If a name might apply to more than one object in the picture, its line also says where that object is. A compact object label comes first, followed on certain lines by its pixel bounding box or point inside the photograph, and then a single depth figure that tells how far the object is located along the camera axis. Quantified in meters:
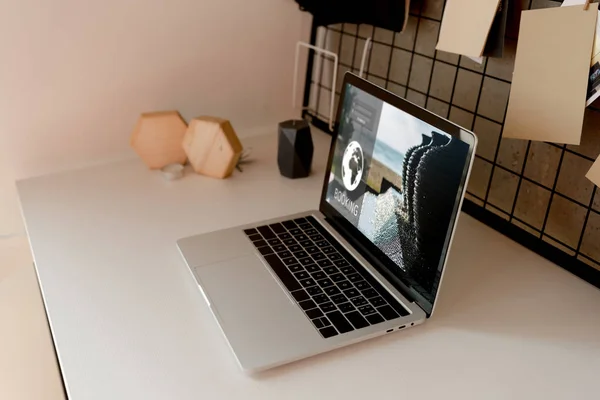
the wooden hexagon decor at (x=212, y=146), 1.18
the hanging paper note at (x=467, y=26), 0.93
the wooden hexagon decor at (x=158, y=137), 1.20
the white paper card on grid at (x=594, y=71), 0.80
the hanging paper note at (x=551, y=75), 0.82
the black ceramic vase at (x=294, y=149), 1.20
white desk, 0.71
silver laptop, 0.76
